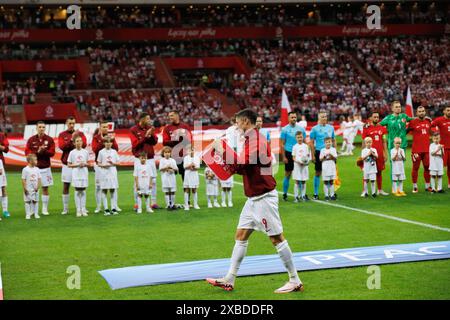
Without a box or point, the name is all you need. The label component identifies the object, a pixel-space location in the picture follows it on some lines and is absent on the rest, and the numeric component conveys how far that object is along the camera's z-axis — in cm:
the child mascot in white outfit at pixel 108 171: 1548
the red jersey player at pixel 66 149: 1566
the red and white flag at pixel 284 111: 2734
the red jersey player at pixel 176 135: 1591
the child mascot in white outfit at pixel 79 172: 1530
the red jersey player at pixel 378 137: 1727
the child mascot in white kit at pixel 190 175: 1597
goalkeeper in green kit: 1777
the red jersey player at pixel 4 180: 1519
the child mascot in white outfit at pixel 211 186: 1616
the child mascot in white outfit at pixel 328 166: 1672
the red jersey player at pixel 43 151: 1564
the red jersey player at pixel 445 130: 1792
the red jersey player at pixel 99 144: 1573
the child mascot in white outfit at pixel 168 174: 1580
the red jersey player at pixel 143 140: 1557
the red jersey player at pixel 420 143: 1789
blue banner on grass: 920
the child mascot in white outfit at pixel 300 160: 1653
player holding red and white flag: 842
